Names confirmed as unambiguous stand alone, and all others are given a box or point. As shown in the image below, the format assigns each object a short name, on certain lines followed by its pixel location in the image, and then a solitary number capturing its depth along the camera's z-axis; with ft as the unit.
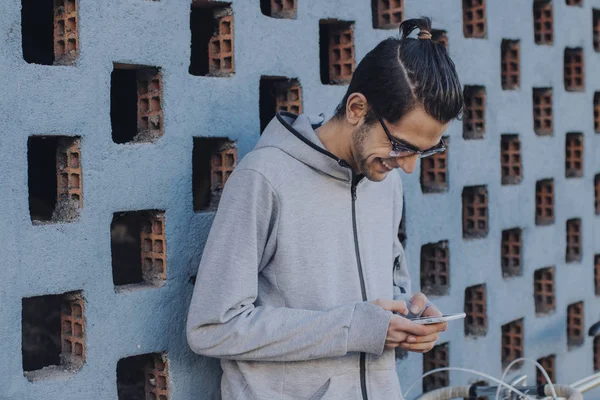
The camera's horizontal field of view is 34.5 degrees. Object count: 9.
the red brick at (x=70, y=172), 6.44
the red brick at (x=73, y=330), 6.52
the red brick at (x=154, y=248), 6.98
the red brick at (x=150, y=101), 6.97
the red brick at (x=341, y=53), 8.38
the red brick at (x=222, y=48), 7.39
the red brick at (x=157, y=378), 7.03
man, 6.14
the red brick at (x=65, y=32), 6.43
